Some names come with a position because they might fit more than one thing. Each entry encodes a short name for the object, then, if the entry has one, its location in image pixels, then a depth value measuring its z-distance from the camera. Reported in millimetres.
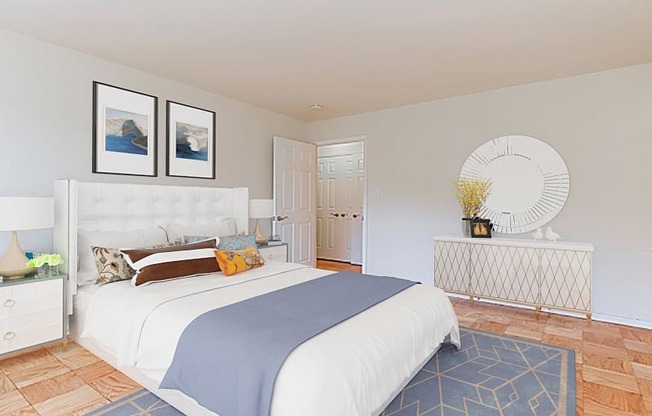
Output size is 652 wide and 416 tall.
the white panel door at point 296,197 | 4973
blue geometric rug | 1978
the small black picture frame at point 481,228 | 3980
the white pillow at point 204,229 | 3537
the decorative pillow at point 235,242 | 3316
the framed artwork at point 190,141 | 3795
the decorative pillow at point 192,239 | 3392
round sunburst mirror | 3750
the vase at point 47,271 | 2654
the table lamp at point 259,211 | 4286
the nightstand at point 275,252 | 4125
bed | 1451
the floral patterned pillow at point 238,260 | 2930
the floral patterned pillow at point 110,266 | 2645
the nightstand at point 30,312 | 2393
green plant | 2592
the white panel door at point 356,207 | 6508
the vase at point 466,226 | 4066
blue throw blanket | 1479
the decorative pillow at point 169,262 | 2580
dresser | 3375
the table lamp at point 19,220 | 2365
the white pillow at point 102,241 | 2854
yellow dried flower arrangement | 4113
